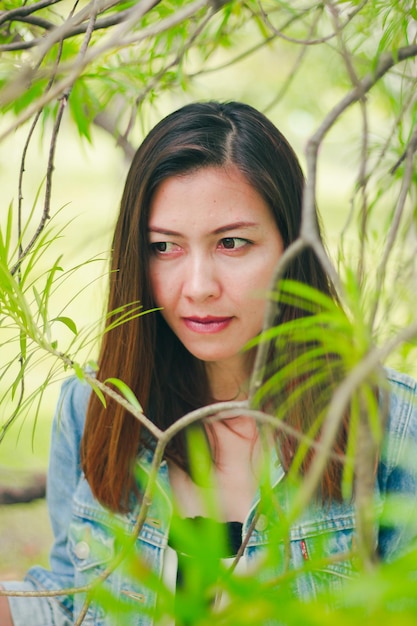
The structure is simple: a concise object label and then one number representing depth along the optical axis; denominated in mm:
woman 1420
